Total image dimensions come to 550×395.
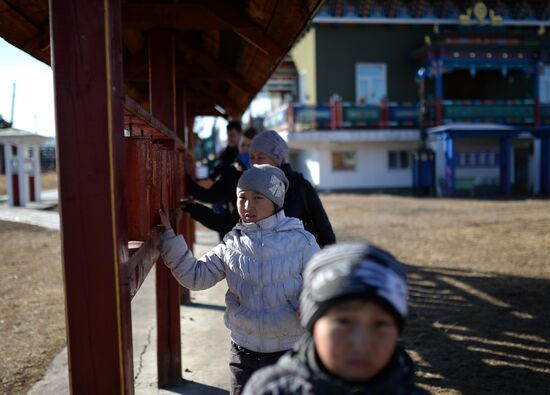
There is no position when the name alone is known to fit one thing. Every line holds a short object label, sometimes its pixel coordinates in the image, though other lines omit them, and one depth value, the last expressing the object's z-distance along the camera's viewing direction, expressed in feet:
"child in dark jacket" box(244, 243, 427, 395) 4.33
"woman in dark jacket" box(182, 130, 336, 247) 10.48
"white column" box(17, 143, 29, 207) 57.67
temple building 70.69
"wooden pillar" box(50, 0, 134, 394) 4.96
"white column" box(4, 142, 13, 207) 57.06
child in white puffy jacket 7.86
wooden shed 4.97
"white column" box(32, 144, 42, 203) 61.77
